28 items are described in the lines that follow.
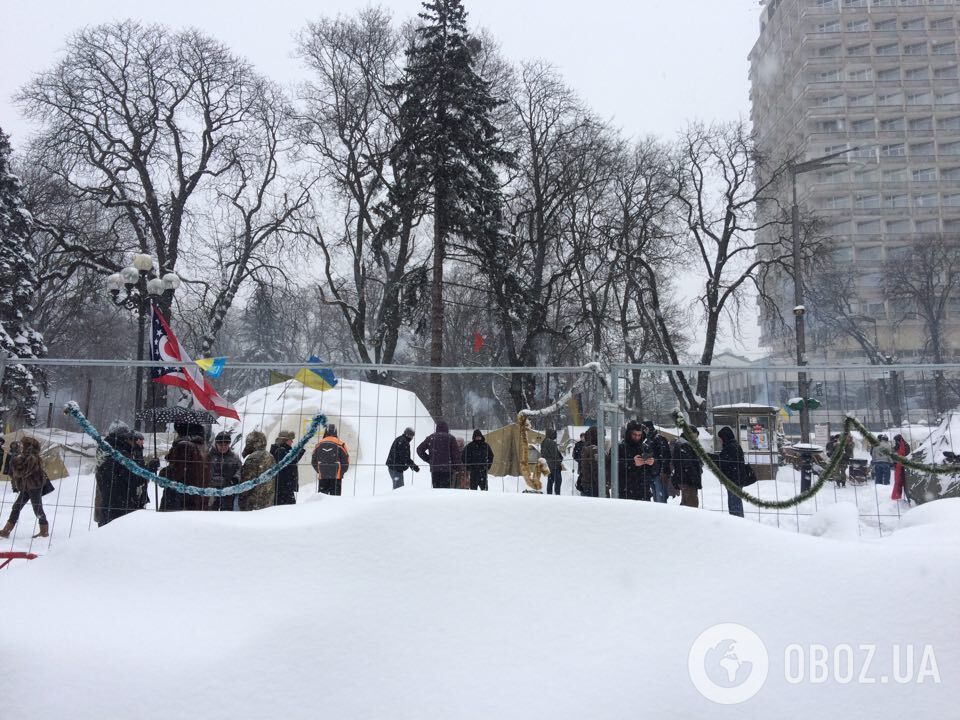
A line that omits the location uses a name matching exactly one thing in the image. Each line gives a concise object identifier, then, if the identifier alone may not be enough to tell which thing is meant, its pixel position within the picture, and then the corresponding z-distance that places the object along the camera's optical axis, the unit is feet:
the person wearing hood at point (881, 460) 25.93
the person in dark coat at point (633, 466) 27.76
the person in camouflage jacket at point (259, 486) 24.57
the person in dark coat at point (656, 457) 28.24
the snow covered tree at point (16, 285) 86.22
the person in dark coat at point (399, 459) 29.09
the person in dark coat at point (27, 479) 28.48
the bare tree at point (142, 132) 87.66
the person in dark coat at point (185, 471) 24.09
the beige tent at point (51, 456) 31.44
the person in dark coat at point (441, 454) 29.94
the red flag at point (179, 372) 25.55
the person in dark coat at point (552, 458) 32.20
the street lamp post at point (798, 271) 66.85
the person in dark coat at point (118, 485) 26.12
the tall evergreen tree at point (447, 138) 75.61
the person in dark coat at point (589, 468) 29.14
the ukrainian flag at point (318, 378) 28.63
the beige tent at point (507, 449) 30.66
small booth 29.07
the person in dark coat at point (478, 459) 30.30
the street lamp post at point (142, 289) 57.98
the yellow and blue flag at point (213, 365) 24.68
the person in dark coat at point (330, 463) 26.76
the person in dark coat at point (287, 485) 26.09
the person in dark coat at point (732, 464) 27.58
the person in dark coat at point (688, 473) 28.27
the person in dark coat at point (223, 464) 26.50
